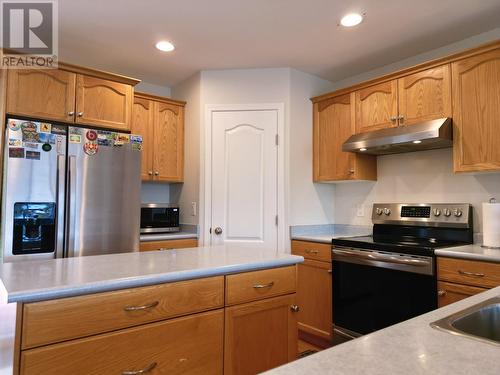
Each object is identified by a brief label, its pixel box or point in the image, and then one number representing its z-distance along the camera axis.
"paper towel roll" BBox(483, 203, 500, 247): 2.20
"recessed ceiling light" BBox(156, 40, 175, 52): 2.82
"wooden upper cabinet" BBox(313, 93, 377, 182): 3.09
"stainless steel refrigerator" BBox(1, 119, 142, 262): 2.30
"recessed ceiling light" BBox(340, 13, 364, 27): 2.37
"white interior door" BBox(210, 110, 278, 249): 3.22
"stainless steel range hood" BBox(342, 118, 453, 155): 2.40
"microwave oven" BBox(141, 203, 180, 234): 3.28
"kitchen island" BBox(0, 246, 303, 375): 1.11
